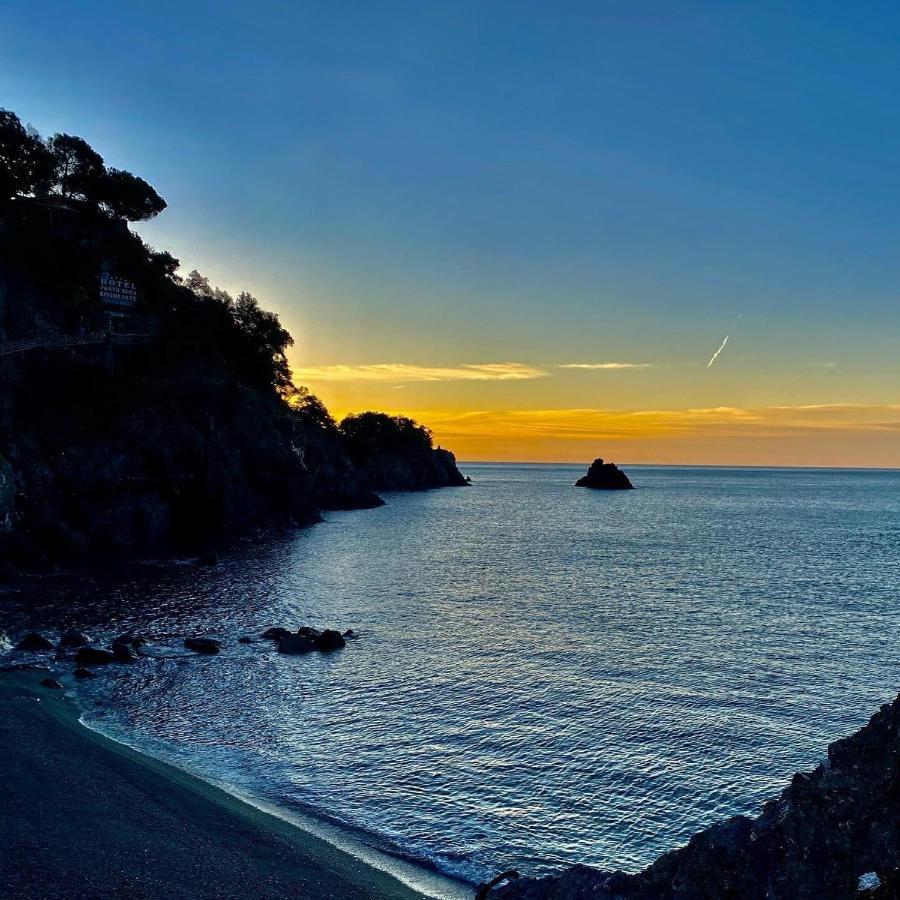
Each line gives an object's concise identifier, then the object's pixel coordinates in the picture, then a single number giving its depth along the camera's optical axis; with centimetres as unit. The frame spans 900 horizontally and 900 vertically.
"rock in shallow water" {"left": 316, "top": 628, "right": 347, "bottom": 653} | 3850
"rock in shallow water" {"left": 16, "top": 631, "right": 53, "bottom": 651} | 3566
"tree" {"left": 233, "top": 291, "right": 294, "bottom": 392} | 13150
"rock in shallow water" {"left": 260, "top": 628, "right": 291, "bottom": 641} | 4055
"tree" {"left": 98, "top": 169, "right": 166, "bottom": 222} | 10256
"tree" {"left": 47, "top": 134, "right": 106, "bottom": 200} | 9994
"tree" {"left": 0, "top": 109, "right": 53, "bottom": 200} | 9138
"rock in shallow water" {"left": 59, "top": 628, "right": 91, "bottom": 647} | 3642
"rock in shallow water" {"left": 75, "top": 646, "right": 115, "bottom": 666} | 3391
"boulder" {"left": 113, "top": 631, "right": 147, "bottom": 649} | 3697
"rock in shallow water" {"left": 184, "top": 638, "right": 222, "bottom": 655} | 3712
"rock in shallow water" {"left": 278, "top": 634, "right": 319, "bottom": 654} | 3775
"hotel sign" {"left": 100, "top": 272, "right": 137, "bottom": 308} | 9006
